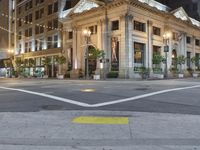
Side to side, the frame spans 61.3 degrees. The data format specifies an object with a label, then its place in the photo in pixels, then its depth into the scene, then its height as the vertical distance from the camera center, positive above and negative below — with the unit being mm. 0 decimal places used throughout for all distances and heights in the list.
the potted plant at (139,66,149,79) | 25603 +178
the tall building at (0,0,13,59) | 47612 +13308
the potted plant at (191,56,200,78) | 34802 +2539
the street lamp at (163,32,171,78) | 30463 +6635
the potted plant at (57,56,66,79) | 32897 +2622
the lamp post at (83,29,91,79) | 27791 +6569
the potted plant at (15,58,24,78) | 40465 +1354
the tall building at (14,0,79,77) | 35858 +9965
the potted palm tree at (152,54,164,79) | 29412 +1811
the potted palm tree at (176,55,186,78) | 32968 +2553
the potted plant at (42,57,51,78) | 34954 +2395
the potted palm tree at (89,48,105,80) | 27239 +3170
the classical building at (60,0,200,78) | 27520 +7250
